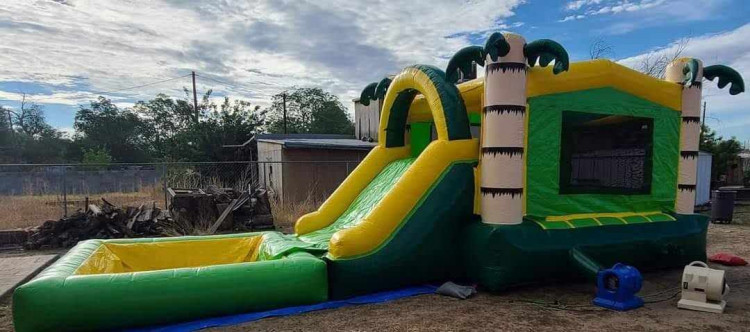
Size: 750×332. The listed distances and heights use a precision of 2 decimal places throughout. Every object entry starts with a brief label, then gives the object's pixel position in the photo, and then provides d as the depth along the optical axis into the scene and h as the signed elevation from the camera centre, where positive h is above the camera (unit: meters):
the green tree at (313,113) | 38.94 +2.77
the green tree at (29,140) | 39.06 +0.14
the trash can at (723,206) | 11.03 -1.38
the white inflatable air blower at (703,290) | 4.43 -1.38
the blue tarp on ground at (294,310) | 4.06 -1.59
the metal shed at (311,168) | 13.77 -0.72
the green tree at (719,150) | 18.53 -0.08
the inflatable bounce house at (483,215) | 4.15 -0.82
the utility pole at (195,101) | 27.60 +2.54
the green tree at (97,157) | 29.04 -0.95
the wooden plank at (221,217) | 9.05 -1.50
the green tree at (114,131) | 38.59 +0.97
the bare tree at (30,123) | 43.34 +1.78
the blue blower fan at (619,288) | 4.50 -1.39
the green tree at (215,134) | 21.59 +0.44
